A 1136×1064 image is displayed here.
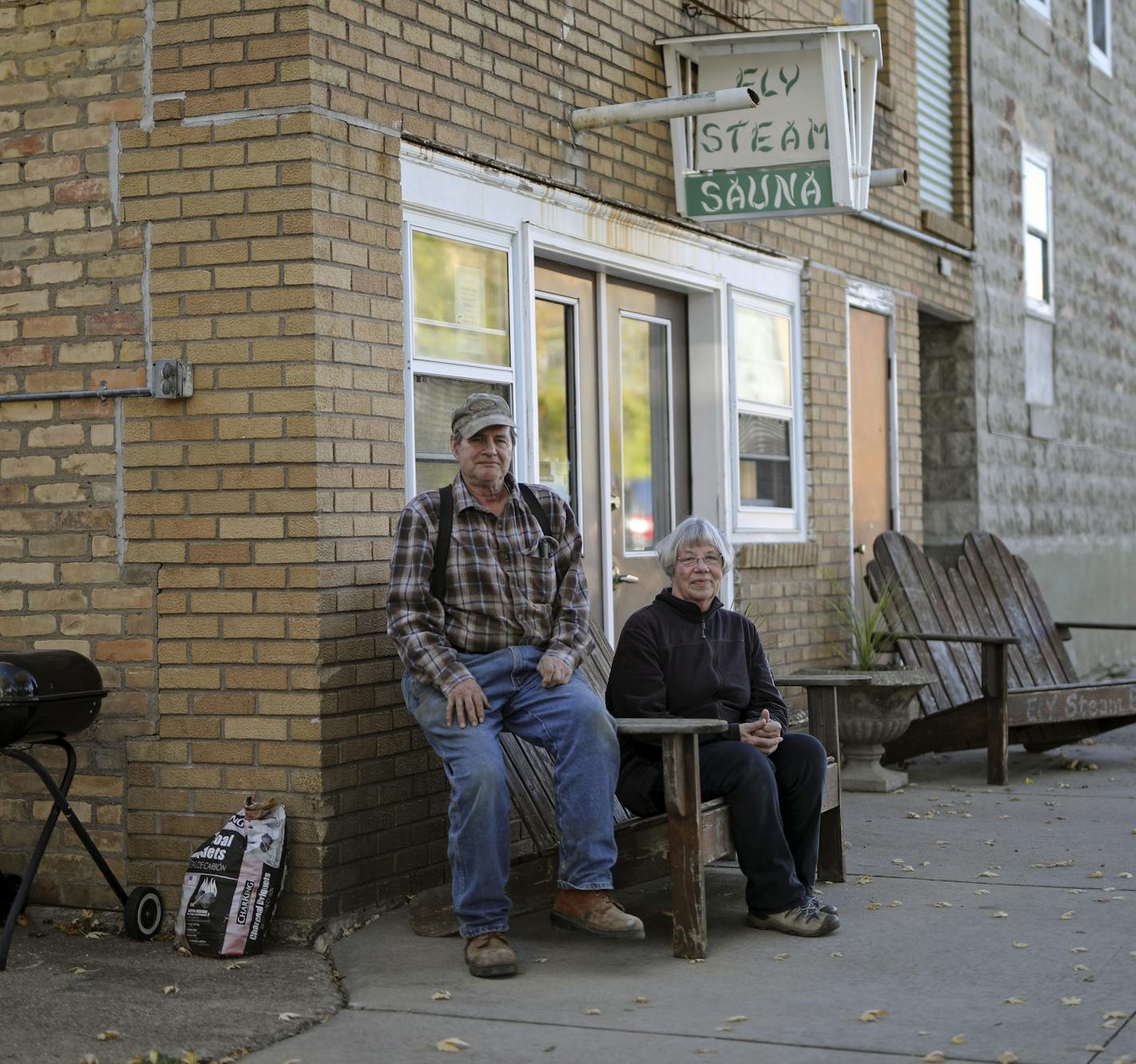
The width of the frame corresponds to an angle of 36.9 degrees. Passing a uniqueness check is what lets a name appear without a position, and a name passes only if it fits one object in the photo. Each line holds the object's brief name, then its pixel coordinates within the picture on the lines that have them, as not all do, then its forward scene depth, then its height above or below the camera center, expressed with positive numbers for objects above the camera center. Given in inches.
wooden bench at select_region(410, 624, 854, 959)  210.2 -37.3
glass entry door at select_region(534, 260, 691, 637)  303.6 +24.9
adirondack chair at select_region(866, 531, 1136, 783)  355.9 -25.4
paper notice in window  262.7 +40.1
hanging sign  308.3 +77.9
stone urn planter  340.2 -35.6
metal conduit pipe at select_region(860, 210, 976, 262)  414.6 +81.1
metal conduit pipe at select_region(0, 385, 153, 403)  233.6 +22.9
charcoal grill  212.2 -20.4
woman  220.8 -23.6
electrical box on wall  229.9 +24.2
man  206.2 -14.7
